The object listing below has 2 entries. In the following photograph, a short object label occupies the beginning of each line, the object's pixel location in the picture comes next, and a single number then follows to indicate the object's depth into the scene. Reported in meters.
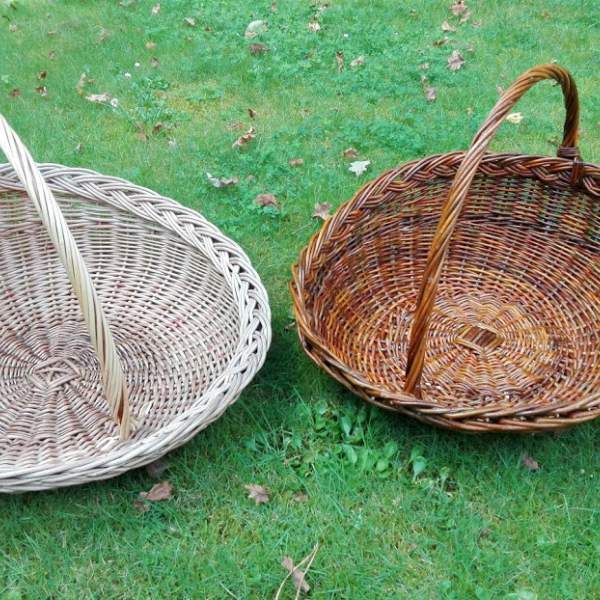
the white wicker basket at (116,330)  1.49
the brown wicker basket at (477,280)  1.92
